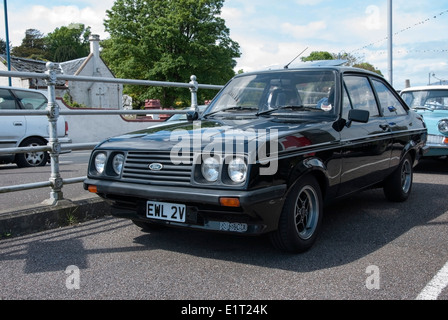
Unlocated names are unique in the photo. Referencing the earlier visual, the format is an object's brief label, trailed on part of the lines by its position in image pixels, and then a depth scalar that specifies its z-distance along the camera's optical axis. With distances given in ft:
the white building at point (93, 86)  131.03
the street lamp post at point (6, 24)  87.26
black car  10.93
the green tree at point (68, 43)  256.32
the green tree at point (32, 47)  231.71
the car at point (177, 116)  37.58
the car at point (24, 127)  31.24
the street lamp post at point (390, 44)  59.36
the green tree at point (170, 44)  131.85
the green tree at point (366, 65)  197.40
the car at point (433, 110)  26.30
